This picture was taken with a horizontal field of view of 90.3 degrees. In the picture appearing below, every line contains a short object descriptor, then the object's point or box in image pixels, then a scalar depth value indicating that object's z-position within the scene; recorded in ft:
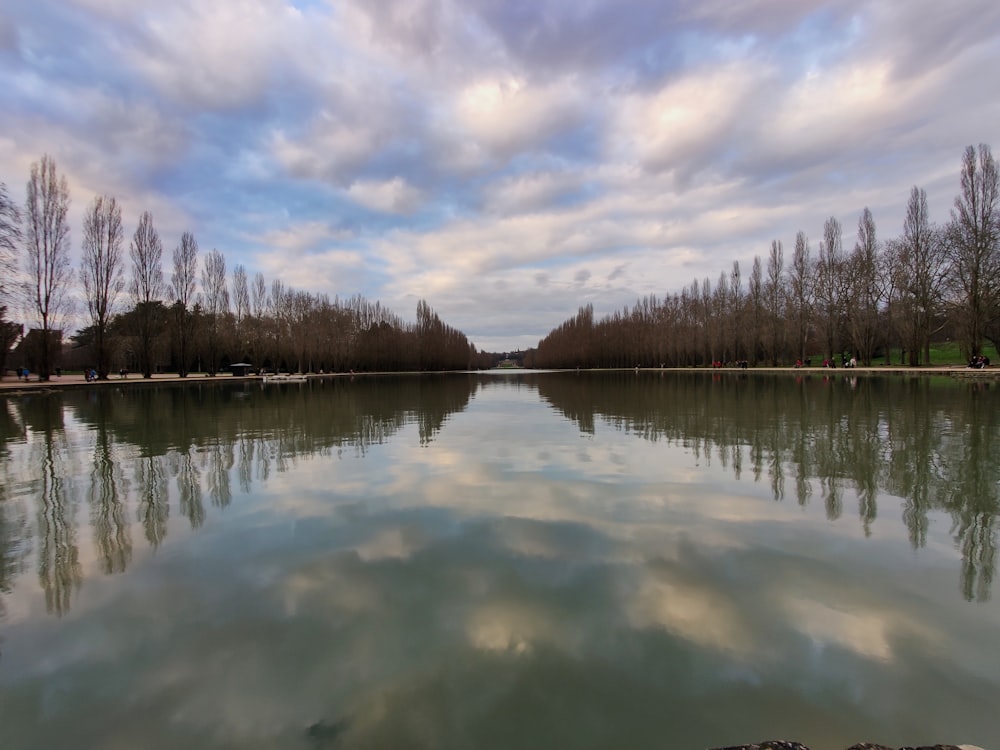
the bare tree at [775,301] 177.37
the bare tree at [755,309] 185.06
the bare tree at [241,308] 189.06
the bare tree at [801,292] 163.22
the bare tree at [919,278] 122.21
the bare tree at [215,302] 164.25
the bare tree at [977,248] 106.11
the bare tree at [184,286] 149.89
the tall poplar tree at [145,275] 132.05
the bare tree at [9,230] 74.28
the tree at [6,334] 107.06
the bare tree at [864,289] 140.97
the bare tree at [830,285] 151.12
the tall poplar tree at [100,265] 118.62
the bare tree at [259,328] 190.19
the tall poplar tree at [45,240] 106.63
